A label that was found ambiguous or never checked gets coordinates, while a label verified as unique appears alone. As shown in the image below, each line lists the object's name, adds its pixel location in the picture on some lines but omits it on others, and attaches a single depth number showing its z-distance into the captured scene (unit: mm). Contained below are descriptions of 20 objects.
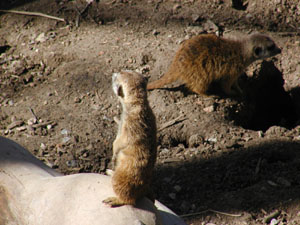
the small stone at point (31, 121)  7336
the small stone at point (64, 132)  7052
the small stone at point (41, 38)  9391
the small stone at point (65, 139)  6910
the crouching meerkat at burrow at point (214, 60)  7805
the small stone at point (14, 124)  7308
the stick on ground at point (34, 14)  9841
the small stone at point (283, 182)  5984
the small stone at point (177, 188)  6180
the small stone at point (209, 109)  7493
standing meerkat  4453
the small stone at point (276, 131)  7062
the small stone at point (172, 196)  6129
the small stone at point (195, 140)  6910
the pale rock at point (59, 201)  4266
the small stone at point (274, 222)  5482
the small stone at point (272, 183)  5996
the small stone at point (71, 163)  6551
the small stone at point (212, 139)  6914
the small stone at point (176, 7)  9672
